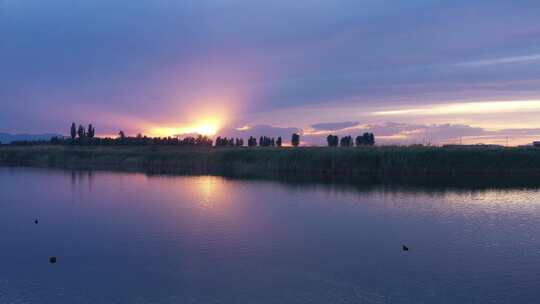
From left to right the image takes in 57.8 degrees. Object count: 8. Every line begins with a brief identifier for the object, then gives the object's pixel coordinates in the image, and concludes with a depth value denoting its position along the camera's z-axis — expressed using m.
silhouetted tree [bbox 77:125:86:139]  148.64
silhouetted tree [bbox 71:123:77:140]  150.38
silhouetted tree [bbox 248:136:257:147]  115.19
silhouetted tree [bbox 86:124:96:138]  148.35
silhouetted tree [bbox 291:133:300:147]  111.62
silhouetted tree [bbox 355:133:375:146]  106.56
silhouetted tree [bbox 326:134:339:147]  104.62
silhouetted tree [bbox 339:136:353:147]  100.56
